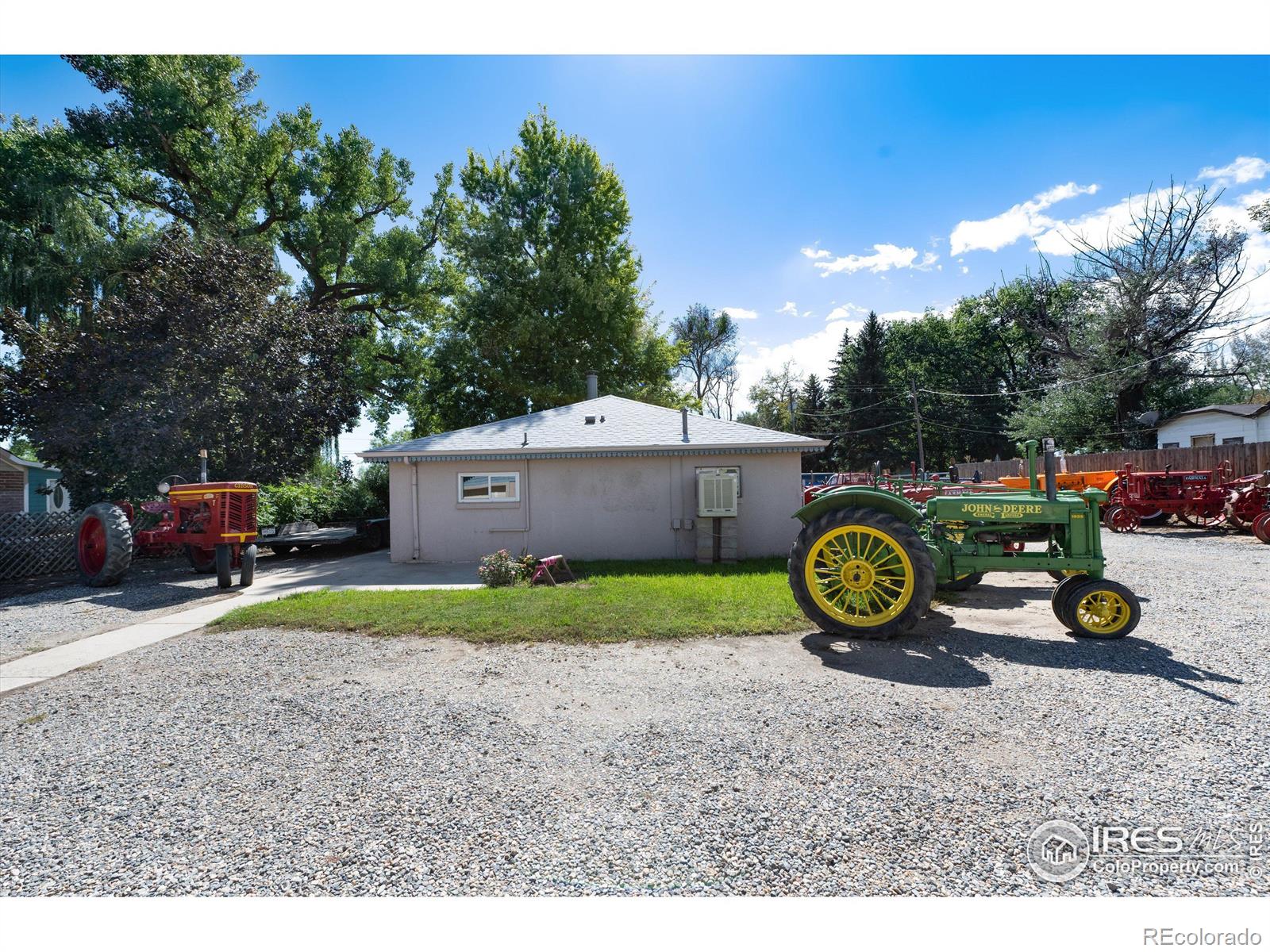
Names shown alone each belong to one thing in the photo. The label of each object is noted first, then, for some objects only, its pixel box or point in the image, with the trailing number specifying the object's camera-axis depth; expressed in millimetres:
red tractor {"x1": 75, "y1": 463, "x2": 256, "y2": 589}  9234
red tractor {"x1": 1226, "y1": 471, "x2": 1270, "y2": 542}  12695
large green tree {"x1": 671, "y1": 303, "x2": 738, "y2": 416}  41562
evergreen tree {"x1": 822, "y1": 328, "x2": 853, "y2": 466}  39969
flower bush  8961
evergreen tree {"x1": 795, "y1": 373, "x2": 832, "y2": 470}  42219
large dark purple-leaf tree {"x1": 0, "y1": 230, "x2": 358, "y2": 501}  12430
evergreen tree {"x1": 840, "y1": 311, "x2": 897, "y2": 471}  38531
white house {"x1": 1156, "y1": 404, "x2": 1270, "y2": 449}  18078
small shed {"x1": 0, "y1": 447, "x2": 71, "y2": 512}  21000
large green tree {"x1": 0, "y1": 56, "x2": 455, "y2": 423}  16547
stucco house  11703
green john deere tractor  5398
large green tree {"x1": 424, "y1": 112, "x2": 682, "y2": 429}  23078
